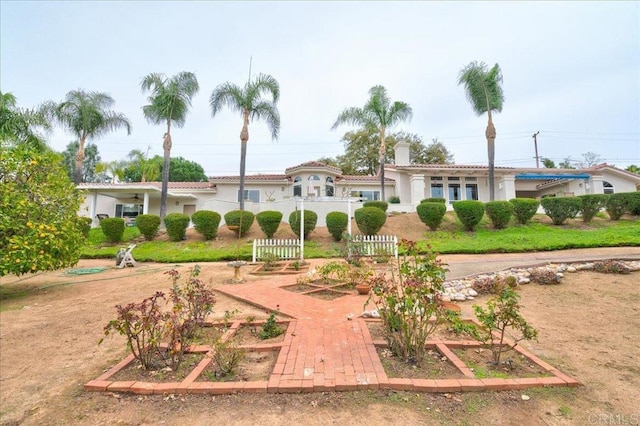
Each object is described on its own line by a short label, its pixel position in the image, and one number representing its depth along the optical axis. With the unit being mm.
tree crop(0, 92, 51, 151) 12875
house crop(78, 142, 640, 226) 20000
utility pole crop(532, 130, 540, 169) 34344
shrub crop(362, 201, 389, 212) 17391
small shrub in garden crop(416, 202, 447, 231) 15398
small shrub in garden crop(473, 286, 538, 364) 2883
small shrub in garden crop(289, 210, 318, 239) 14477
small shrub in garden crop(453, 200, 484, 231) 15062
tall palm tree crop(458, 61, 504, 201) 18500
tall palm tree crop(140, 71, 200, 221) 18000
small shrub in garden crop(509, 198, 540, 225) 15578
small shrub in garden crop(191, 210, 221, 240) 15281
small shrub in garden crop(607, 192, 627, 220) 15312
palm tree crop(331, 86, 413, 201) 19641
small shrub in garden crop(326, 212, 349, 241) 14227
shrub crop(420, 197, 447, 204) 19102
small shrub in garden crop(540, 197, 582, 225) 15359
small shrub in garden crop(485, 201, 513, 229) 15172
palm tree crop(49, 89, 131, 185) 19219
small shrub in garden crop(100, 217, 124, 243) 15484
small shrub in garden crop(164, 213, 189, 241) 15500
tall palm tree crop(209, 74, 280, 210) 17906
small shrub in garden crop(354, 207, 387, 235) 14125
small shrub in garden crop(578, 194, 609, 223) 15320
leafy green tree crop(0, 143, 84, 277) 6074
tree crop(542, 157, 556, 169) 35644
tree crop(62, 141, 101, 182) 42969
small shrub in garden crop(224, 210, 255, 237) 15531
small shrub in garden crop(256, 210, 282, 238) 14688
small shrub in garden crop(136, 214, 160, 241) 15781
